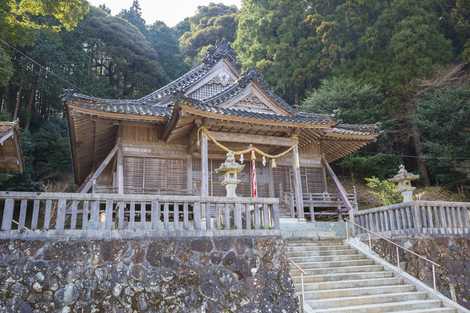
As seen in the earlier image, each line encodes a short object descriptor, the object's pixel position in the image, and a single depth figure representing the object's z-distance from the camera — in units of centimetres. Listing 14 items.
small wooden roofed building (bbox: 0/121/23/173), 667
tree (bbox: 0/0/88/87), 1005
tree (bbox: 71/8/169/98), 3344
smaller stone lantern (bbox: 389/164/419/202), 1044
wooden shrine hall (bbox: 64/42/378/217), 1180
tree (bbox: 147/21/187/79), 3806
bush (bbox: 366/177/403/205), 1614
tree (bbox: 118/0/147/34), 4400
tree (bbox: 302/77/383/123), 2344
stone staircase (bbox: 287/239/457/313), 773
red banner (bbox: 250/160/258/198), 1212
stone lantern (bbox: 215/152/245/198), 868
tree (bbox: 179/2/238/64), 4253
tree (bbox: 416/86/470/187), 1966
